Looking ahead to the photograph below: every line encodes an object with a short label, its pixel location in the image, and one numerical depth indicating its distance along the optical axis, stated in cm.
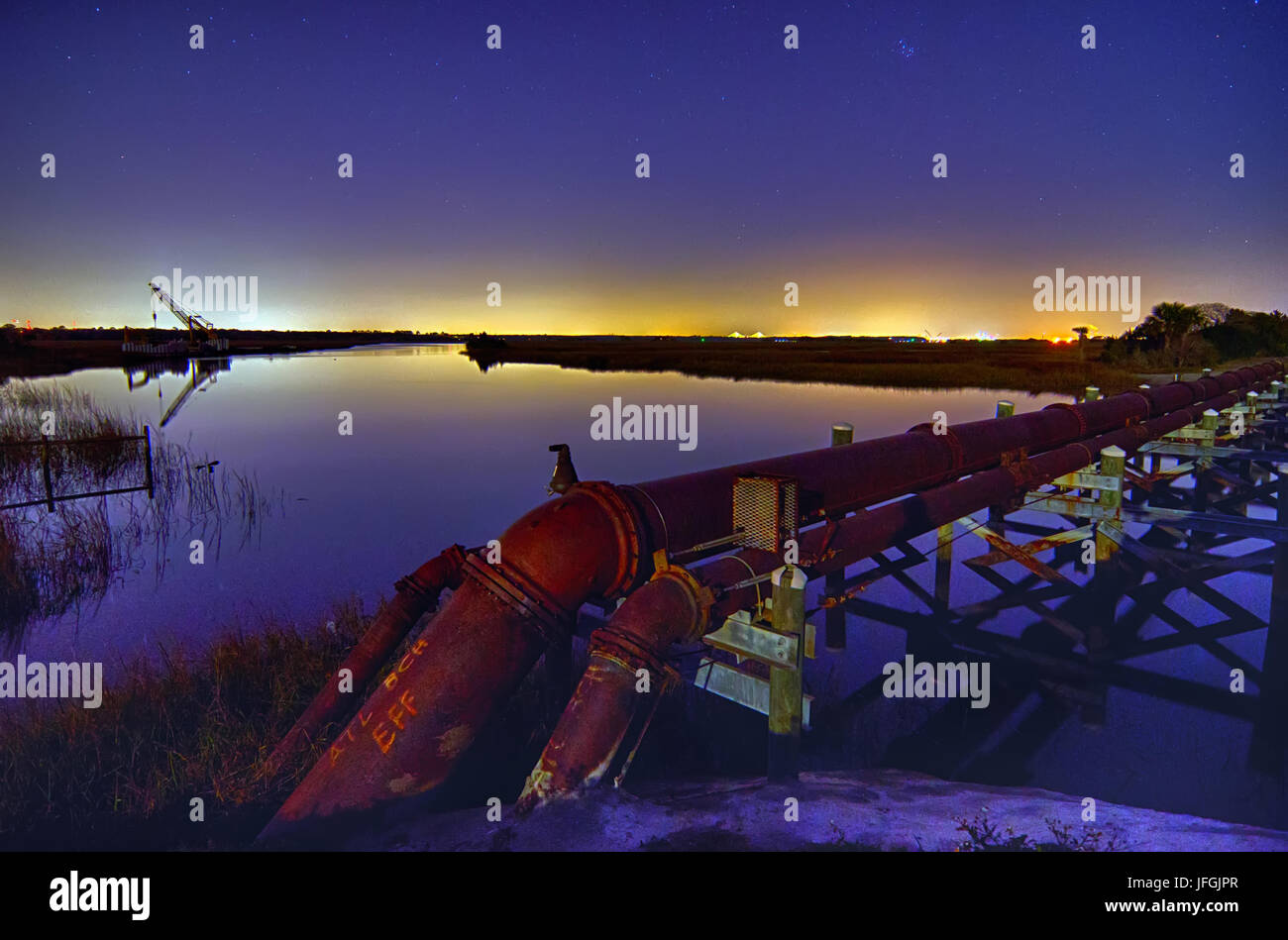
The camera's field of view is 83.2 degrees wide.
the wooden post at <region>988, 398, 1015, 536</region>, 955
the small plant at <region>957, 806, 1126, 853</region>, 399
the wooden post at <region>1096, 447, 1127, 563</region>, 848
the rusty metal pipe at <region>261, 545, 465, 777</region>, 577
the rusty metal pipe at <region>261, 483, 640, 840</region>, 434
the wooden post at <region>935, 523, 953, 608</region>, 991
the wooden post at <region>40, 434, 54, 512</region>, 1334
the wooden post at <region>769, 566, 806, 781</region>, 481
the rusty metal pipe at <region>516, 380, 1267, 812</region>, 426
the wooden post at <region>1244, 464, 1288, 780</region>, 643
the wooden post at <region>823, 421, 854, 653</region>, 917
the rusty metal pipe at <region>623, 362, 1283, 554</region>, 529
